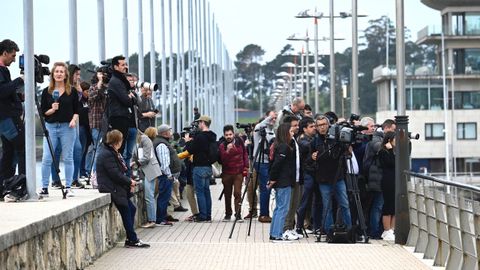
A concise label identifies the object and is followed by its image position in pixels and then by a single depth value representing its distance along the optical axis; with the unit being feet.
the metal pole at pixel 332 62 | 140.77
